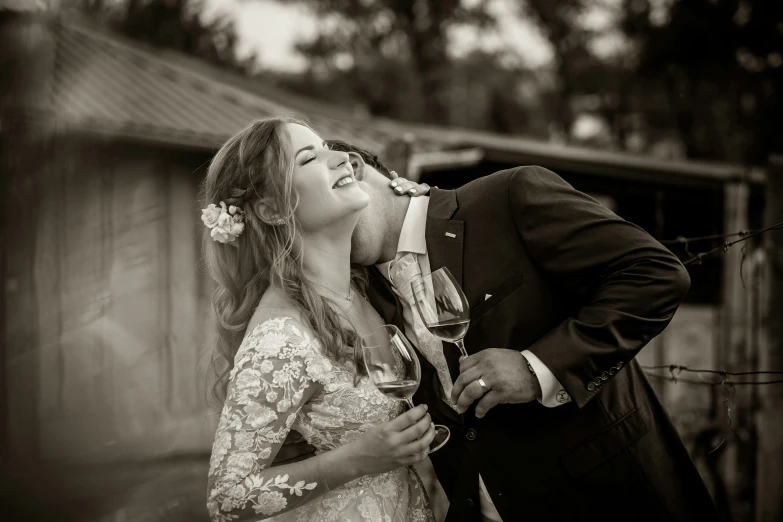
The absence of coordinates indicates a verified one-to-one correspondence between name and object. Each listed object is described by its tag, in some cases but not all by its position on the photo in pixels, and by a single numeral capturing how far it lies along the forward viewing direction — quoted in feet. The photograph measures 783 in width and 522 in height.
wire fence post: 12.60
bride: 7.03
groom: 6.77
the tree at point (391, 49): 71.10
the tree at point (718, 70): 50.67
